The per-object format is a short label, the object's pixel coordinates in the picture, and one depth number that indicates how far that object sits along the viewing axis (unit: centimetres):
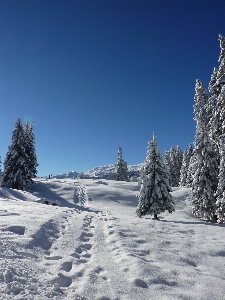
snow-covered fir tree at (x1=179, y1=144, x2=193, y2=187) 5471
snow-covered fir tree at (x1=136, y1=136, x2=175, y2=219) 2158
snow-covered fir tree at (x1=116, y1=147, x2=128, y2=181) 7150
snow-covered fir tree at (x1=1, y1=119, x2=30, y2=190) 3884
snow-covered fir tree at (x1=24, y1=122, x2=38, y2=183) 4262
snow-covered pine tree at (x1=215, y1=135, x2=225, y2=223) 1938
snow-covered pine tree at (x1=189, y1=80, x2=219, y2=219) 2519
